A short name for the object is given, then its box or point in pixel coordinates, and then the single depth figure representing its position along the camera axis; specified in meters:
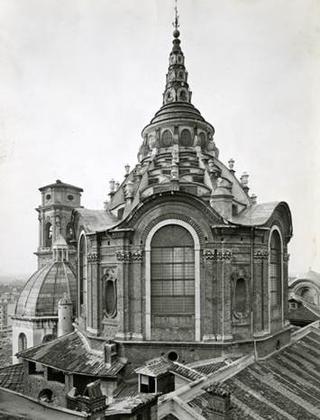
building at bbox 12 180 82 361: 31.48
